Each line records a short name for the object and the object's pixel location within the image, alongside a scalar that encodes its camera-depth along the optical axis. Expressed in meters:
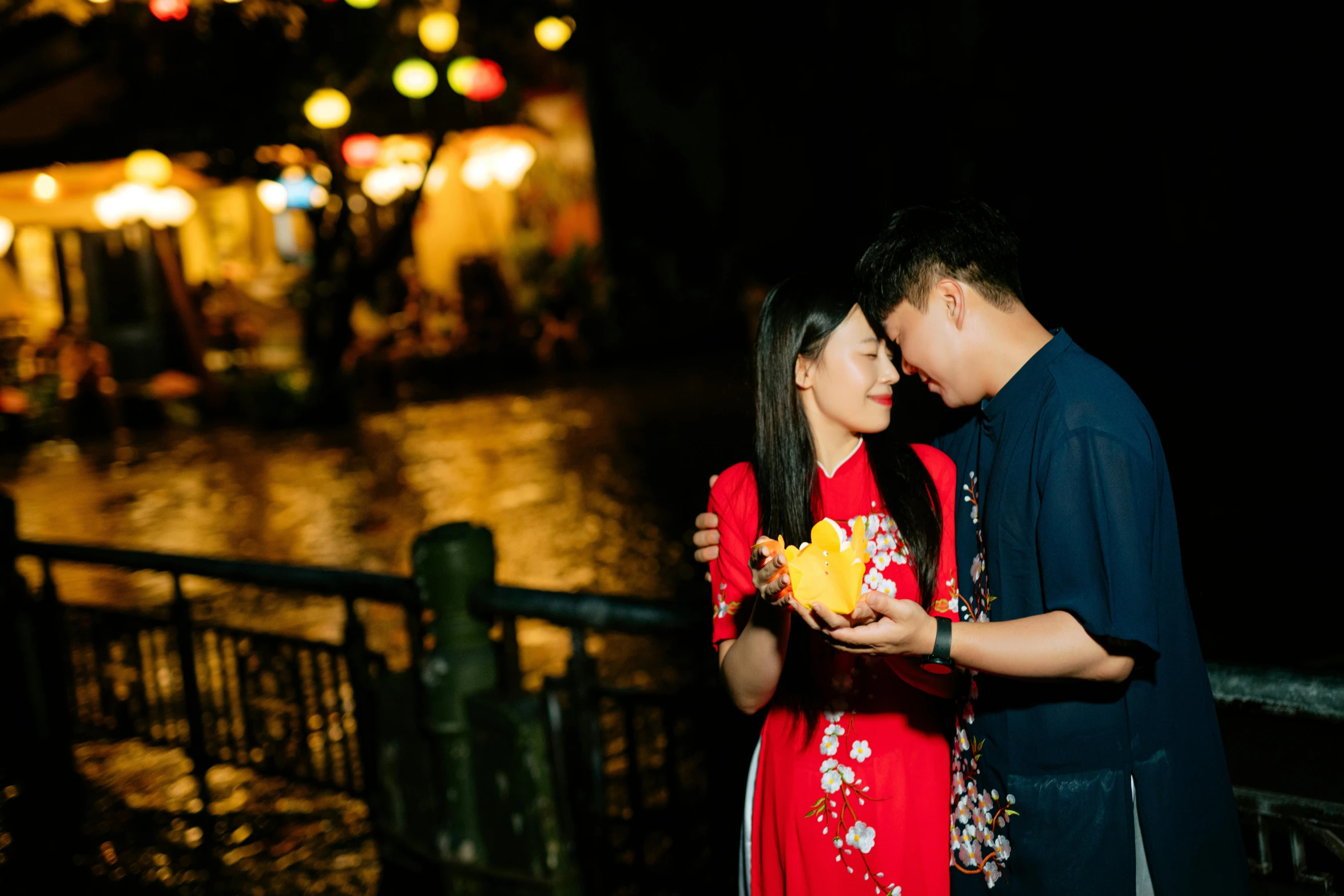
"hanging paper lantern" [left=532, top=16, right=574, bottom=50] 17.88
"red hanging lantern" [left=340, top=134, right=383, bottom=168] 18.00
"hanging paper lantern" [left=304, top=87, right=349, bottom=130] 16.27
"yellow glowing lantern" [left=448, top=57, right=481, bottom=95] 17.31
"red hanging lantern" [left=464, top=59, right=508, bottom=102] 17.42
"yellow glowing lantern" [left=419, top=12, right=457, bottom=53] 16.48
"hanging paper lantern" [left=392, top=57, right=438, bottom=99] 16.67
